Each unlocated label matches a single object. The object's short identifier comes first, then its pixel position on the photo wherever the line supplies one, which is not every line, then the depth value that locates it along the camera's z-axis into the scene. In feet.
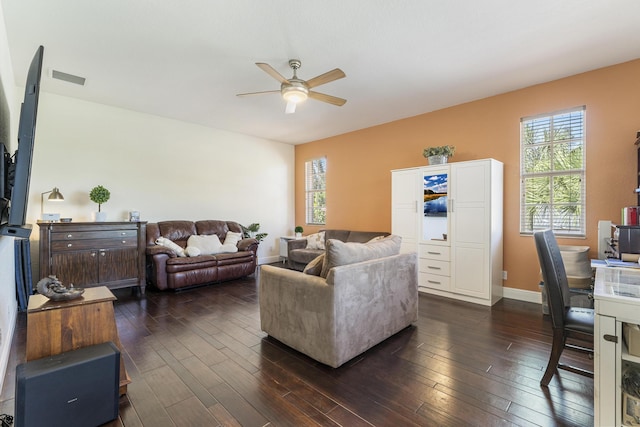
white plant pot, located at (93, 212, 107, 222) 13.99
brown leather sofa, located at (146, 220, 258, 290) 14.19
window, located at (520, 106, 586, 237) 11.81
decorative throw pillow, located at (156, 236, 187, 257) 14.97
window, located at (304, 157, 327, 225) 22.34
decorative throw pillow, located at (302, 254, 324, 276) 8.13
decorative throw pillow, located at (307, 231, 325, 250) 19.35
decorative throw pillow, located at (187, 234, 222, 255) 16.29
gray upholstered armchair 7.30
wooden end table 5.37
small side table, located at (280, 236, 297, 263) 21.51
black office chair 6.12
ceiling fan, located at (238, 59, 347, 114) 9.09
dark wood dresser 12.12
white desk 4.16
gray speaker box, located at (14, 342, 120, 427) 4.62
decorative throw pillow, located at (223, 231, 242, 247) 17.48
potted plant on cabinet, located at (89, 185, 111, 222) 14.01
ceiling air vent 11.53
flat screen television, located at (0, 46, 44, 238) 5.29
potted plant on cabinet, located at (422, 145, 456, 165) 14.08
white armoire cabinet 12.53
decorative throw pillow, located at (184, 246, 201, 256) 15.38
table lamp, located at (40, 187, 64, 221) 12.81
